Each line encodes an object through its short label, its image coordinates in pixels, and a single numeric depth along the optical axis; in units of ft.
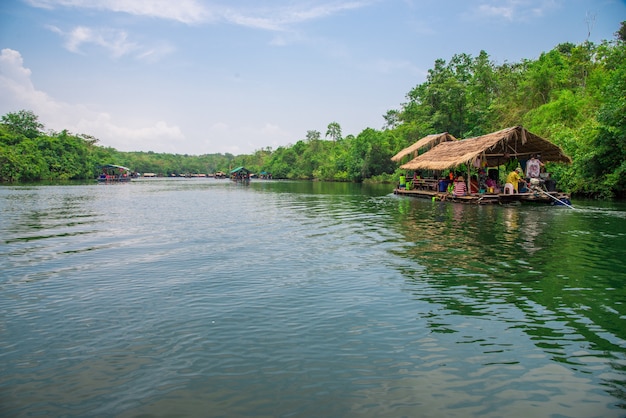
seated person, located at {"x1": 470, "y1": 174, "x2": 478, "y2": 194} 82.33
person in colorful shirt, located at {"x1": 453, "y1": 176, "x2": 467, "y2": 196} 80.38
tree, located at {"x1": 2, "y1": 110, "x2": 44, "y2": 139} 276.82
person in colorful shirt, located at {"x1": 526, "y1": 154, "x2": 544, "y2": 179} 74.13
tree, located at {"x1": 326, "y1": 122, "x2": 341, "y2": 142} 347.36
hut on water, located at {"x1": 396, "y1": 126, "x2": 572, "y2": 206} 72.84
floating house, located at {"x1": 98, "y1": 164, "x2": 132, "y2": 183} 228.43
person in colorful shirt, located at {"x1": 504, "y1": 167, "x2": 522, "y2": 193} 74.36
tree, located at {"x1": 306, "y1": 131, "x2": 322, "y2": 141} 350.64
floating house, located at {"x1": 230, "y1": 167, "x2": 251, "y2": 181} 274.81
